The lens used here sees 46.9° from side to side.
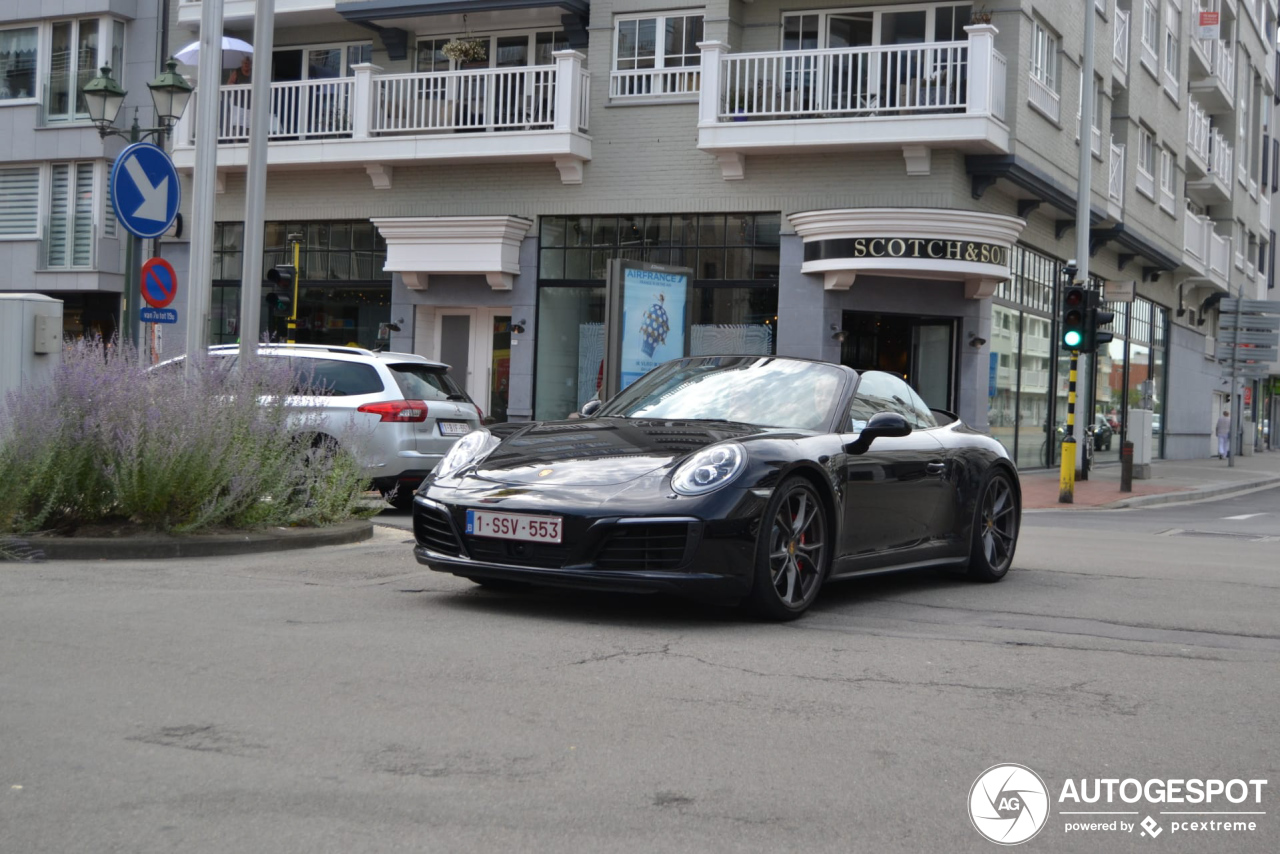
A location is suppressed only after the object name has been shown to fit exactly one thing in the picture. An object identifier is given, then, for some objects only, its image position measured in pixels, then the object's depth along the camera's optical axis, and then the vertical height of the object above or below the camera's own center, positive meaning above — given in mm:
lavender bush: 9164 -375
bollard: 23312 -633
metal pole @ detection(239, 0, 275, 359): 12188 +1644
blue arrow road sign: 11719 +1632
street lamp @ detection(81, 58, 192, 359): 19578 +3903
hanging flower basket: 24359 +5847
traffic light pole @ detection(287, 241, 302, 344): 23375 +1381
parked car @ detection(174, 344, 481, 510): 13727 -68
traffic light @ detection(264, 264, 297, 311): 22984 +1779
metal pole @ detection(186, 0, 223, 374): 11977 +1821
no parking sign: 14812 +1044
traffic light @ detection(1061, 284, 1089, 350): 21188 +1623
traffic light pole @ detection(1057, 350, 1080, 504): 20594 -699
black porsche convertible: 6652 -382
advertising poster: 17844 +1124
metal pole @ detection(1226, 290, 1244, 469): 38875 +1839
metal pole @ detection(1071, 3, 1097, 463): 22594 +4171
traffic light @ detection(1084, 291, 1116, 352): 21250 +1522
